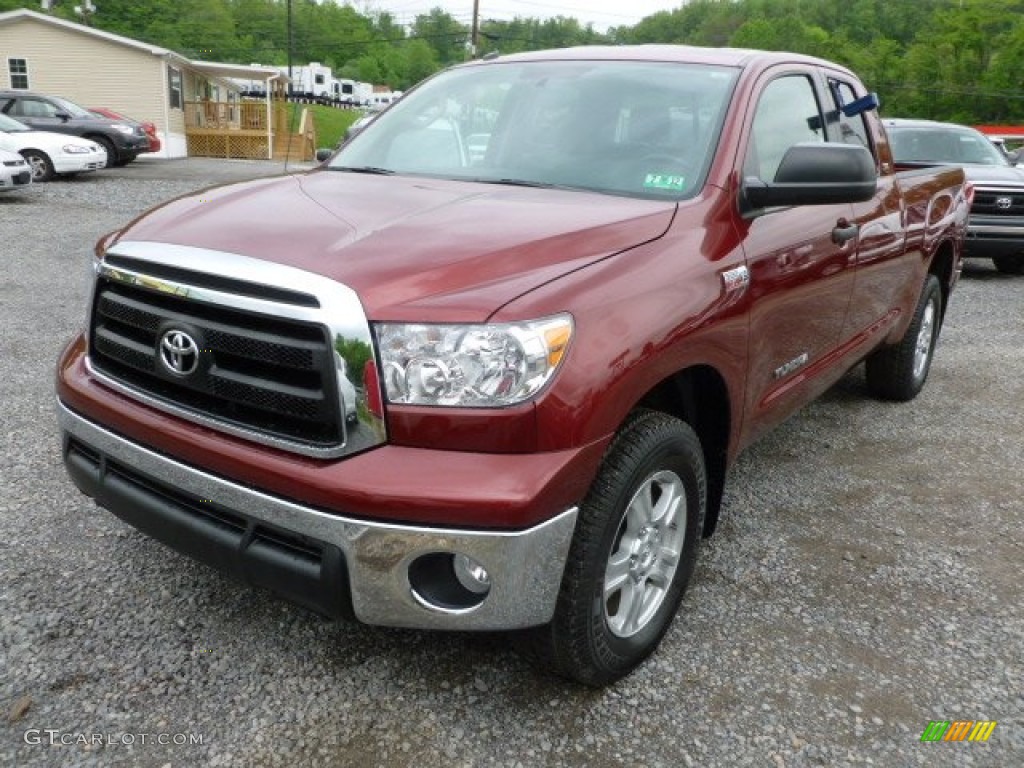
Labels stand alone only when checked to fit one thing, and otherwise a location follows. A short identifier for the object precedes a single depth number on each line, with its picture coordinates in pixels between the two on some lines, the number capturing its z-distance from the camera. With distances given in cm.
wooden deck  2966
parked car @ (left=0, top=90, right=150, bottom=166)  1925
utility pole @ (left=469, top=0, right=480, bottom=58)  4206
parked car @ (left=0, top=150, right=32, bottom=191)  1334
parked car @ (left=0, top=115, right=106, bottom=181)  1647
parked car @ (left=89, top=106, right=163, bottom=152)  2325
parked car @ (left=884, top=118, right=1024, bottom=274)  1005
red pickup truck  203
